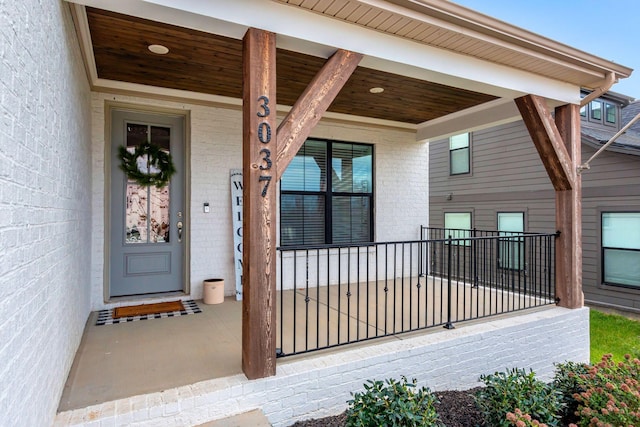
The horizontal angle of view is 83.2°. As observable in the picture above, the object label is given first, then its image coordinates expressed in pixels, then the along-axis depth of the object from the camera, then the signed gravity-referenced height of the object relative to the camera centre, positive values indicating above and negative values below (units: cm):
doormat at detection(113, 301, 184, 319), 380 -104
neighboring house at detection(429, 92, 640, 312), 636 +51
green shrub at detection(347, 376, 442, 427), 196 -110
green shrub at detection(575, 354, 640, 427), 208 -116
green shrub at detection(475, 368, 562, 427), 225 -121
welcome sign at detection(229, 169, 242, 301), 454 -4
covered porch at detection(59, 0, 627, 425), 239 +75
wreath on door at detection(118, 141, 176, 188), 418 +59
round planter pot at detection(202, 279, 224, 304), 424 -91
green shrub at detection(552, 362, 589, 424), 262 -131
